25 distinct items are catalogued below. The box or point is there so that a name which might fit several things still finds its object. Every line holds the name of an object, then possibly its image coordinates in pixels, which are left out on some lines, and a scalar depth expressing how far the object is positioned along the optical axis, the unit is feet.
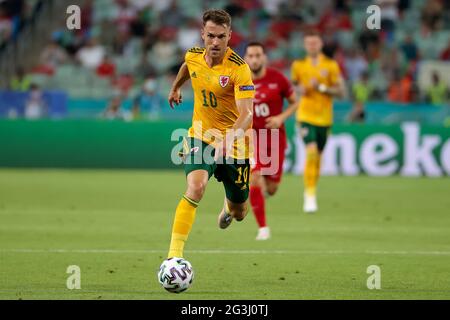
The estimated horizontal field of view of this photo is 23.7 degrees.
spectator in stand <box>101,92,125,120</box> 83.56
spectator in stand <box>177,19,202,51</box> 98.99
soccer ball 28.91
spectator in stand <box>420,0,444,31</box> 99.81
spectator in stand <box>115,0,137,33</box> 102.17
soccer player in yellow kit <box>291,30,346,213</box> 58.03
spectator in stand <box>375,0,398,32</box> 99.76
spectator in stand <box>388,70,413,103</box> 86.02
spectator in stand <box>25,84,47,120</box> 82.79
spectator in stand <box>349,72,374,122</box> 80.74
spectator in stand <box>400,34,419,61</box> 94.84
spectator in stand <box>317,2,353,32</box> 99.25
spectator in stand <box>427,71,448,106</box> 85.51
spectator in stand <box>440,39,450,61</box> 94.58
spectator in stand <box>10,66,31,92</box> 90.79
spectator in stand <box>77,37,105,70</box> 97.71
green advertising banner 79.87
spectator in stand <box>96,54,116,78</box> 94.38
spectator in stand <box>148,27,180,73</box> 96.94
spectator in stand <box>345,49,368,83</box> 93.40
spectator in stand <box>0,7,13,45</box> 101.35
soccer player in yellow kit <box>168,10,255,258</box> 31.35
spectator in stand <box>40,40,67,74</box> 97.14
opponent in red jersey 46.57
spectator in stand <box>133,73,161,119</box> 83.97
